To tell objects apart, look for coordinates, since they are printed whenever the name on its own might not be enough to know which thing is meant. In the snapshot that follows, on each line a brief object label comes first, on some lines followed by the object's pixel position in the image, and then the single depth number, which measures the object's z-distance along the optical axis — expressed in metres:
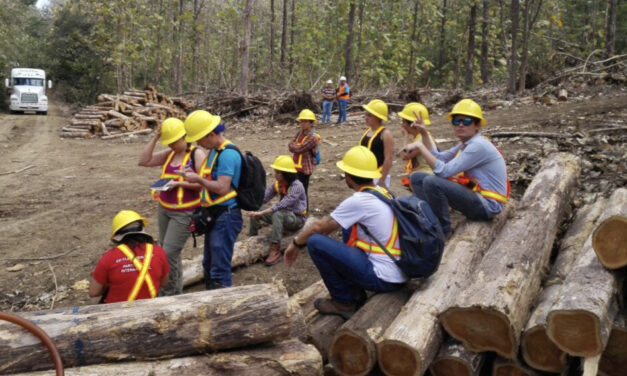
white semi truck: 28.03
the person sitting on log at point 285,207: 7.07
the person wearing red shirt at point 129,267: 4.14
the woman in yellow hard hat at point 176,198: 5.18
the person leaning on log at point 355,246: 4.37
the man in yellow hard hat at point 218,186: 4.96
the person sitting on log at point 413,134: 6.20
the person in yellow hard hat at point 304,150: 7.90
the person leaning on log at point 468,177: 5.59
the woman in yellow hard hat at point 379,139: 6.32
